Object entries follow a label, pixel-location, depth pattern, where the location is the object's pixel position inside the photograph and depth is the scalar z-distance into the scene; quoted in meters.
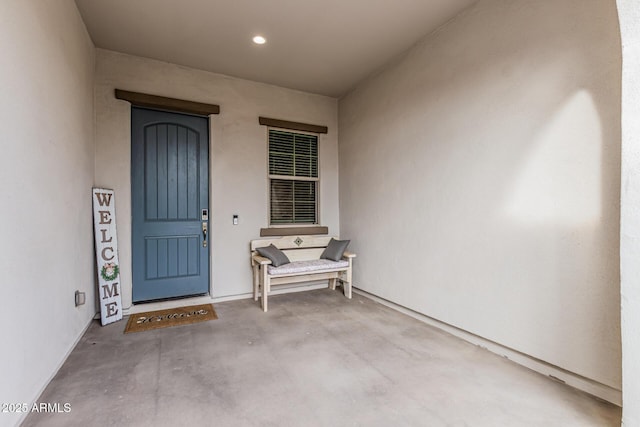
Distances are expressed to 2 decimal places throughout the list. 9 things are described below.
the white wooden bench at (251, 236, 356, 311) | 3.65
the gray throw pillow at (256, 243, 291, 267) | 3.75
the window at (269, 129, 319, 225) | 4.45
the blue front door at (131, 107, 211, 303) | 3.61
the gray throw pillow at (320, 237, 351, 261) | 4.12
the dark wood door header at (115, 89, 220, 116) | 3.47
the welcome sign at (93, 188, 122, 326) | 3.16
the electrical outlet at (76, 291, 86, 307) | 2.62
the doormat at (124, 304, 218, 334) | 3.11
